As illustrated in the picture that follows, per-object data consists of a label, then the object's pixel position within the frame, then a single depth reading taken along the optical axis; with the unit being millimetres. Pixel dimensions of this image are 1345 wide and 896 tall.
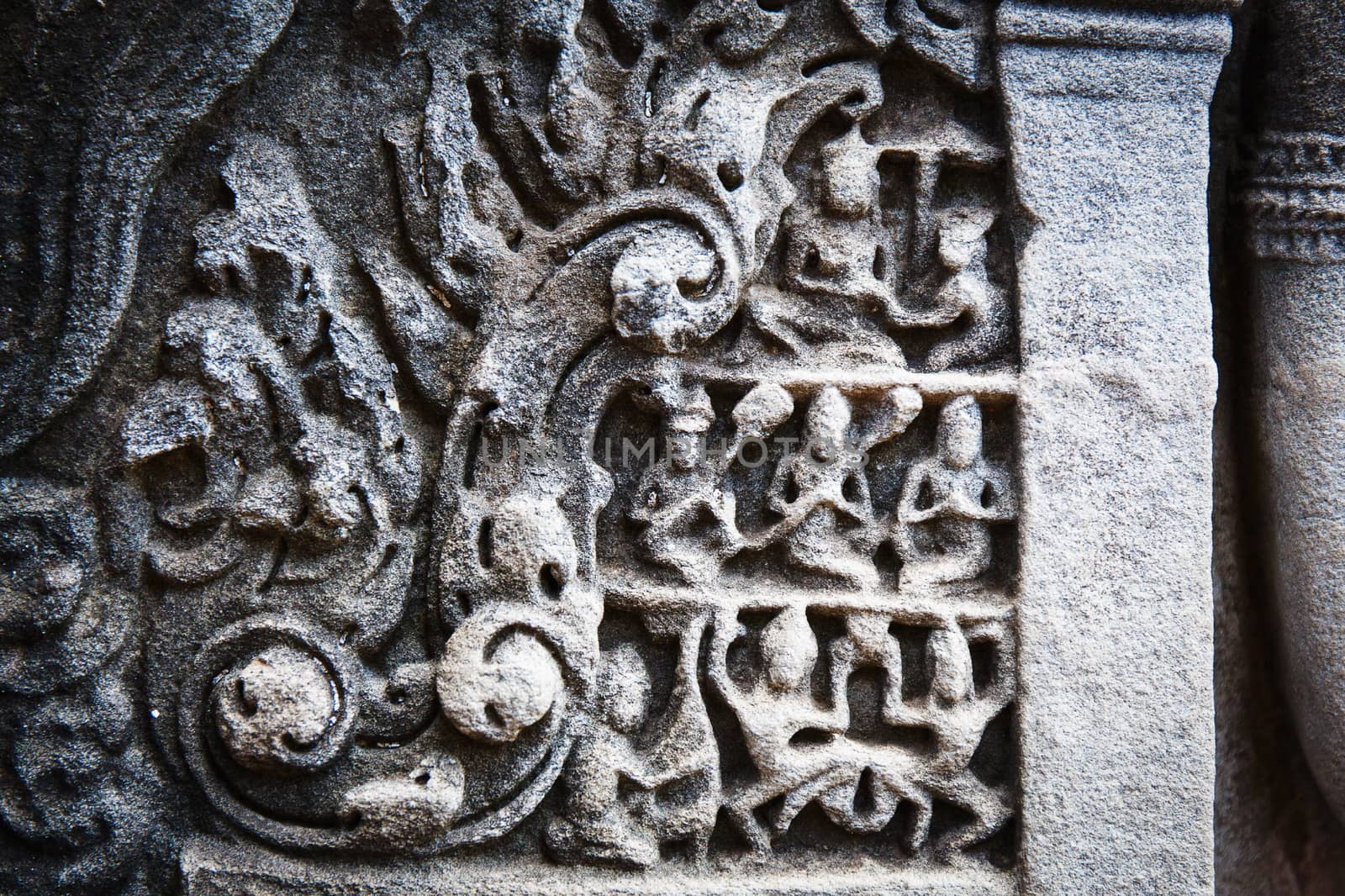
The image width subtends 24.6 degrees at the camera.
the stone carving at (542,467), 1696
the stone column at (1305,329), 1772
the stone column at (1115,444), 1724
